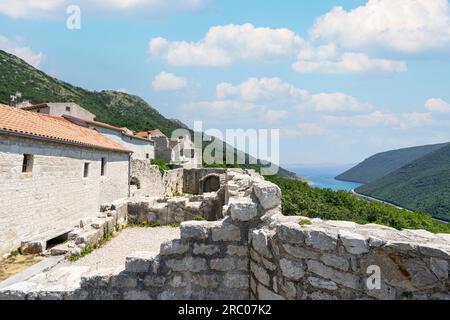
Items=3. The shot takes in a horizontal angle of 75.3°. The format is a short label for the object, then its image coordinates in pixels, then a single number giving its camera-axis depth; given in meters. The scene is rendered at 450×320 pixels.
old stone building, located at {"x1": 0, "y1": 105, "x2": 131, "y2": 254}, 9.67
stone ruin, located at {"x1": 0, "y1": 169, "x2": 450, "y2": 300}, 2.63
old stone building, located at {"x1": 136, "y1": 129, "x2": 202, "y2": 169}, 44.47
